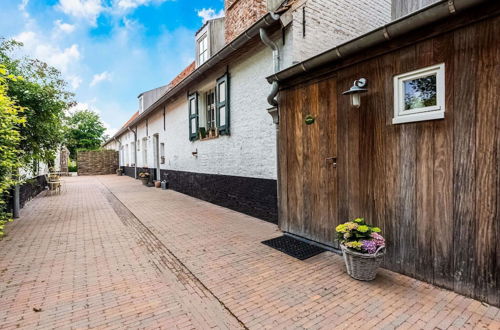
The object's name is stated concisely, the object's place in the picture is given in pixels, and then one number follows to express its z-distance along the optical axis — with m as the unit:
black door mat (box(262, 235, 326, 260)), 3.46
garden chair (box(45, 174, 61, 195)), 10.07
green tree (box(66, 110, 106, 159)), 30.27
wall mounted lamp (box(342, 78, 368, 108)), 2.94
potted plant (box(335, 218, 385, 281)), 2.61
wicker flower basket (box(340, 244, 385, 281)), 2.61
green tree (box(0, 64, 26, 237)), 3.44
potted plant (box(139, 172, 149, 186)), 12.41
